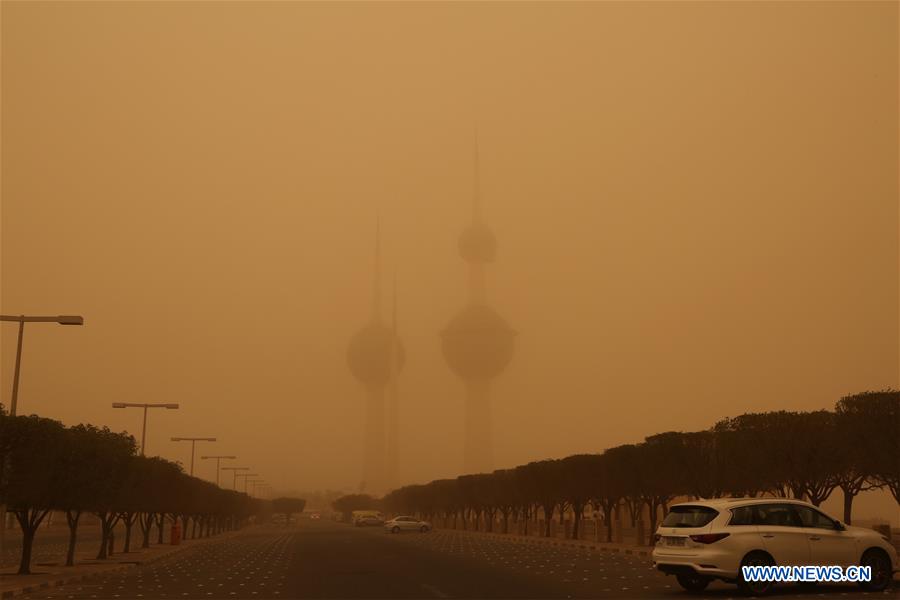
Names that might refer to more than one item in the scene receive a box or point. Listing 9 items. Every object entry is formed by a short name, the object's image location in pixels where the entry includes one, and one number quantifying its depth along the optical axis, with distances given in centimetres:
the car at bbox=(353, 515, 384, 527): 12575
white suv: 2186
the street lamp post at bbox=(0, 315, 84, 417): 3550
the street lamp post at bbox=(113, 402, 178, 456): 6342
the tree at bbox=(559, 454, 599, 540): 7138
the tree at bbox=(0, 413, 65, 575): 3117
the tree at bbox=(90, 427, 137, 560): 4194
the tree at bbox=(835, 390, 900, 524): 4147
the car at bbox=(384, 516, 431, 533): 8912
